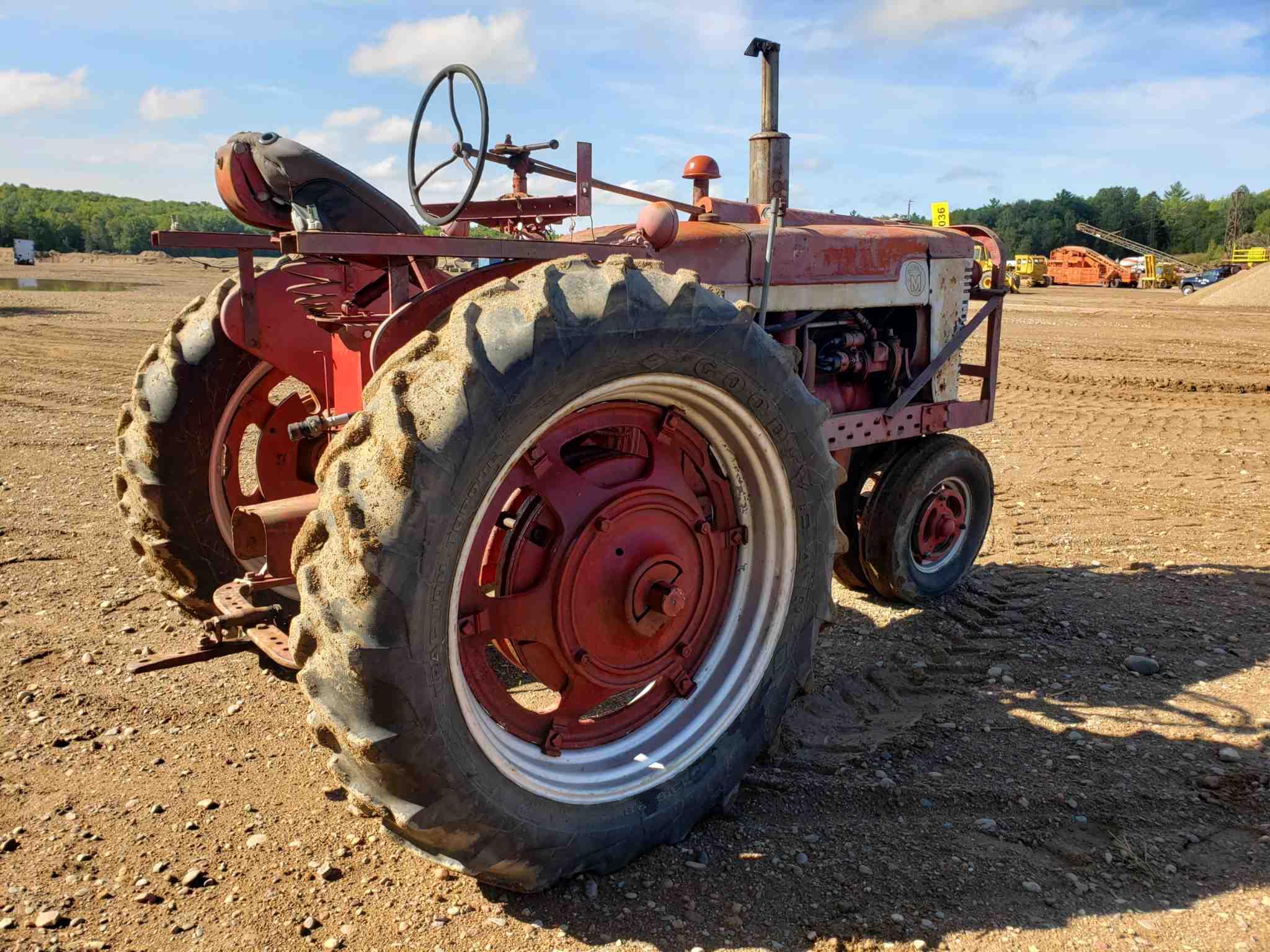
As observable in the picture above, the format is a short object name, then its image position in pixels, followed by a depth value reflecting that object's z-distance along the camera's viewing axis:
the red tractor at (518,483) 2.06
